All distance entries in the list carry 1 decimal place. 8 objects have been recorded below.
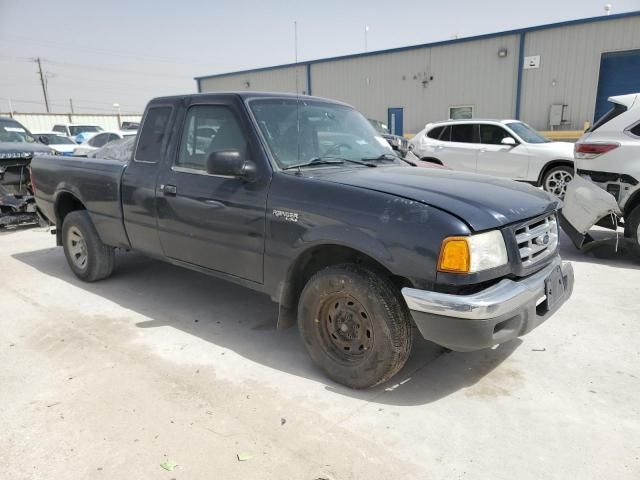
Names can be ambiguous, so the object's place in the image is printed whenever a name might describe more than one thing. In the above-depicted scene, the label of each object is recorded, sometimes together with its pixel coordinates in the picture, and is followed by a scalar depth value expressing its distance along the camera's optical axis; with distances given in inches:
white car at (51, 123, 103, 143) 888.9
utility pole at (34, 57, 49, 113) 2331.4
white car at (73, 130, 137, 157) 557.1
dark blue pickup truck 100.2
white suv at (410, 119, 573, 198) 379.6
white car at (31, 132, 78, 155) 648.9
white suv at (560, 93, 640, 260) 213.3
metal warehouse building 615.8
